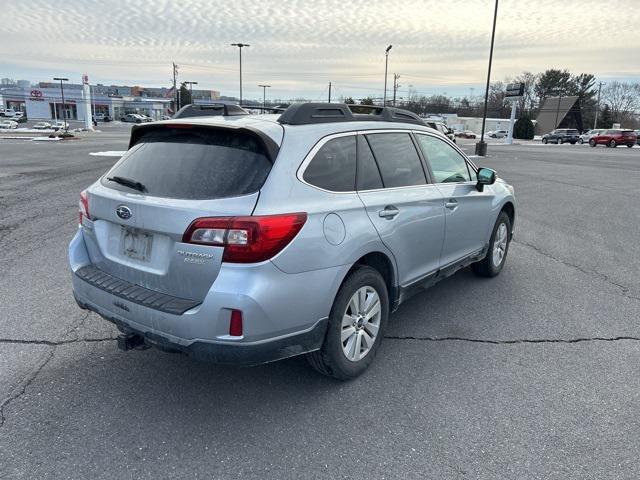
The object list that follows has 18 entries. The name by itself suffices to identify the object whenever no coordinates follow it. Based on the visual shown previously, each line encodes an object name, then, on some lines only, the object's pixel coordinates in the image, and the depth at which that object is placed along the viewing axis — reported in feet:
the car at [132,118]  284.61
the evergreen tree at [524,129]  218.59
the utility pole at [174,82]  172.75
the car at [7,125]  193.08
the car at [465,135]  224.94
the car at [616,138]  156.56
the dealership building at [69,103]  343.87
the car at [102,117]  329.03
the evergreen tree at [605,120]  257.96
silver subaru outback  8.84
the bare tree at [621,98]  335.20
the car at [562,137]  185.68
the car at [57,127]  188.65
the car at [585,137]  176.54
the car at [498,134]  243.19
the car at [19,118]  283.30
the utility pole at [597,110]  267.22
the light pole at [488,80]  99.60
